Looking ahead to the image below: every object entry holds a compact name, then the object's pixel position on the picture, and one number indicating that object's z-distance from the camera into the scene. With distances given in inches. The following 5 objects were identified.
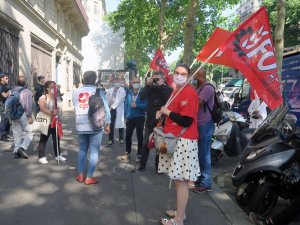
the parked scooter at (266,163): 104.2
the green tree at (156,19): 649.9
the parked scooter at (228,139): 174.8
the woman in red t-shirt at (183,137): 94.2
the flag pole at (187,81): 97.4
